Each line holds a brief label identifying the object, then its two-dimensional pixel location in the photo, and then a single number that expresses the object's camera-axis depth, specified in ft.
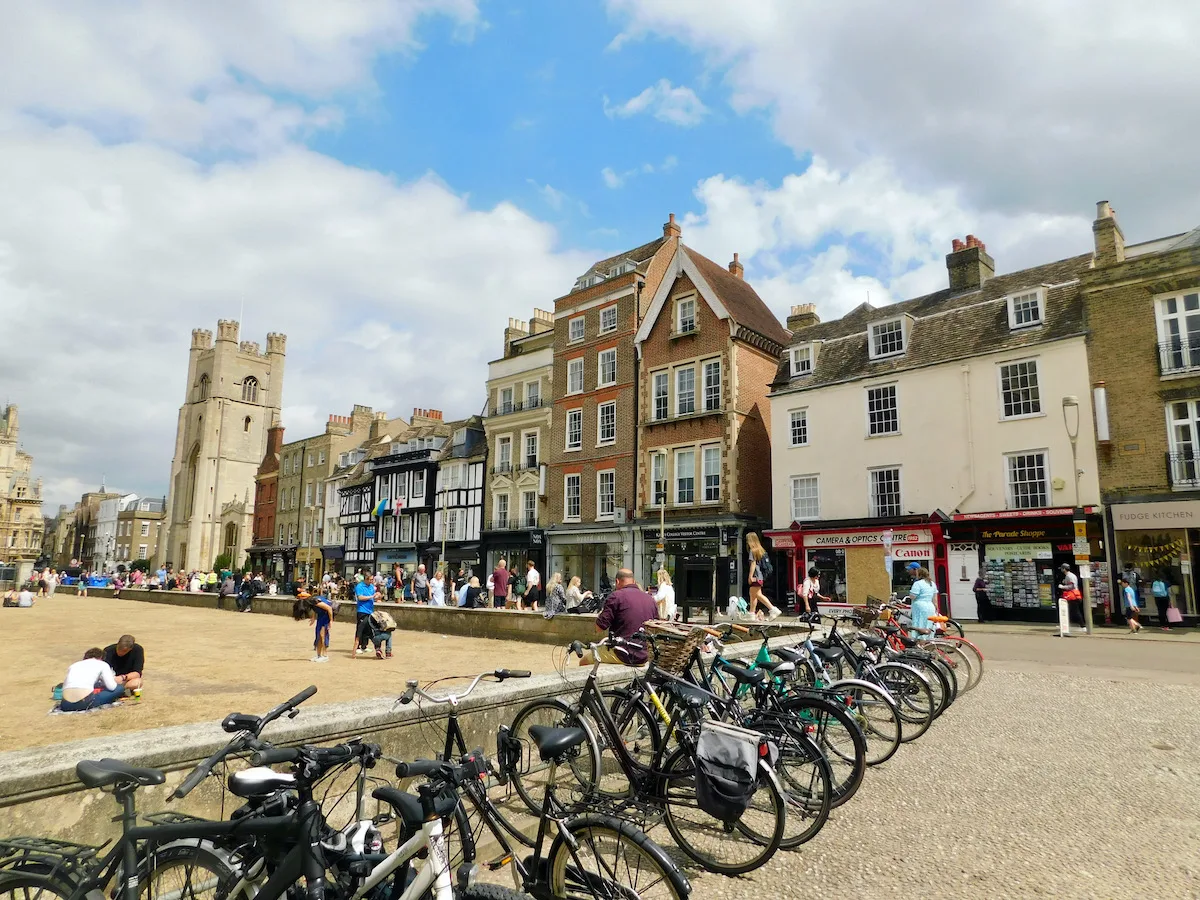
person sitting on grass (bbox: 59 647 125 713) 29.19
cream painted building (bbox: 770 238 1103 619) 72.49
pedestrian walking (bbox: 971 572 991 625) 74.33
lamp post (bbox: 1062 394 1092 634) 60.29
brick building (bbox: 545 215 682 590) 111.55
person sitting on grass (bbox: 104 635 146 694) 32.30
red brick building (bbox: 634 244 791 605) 97.91
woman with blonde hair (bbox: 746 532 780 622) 60.15
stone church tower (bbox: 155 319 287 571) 293.64
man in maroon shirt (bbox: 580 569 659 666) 24.86
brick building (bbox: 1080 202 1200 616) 65.57
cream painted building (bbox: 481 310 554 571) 124.47
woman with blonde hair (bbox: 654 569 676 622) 47.85
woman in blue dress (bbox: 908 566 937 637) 36.90
